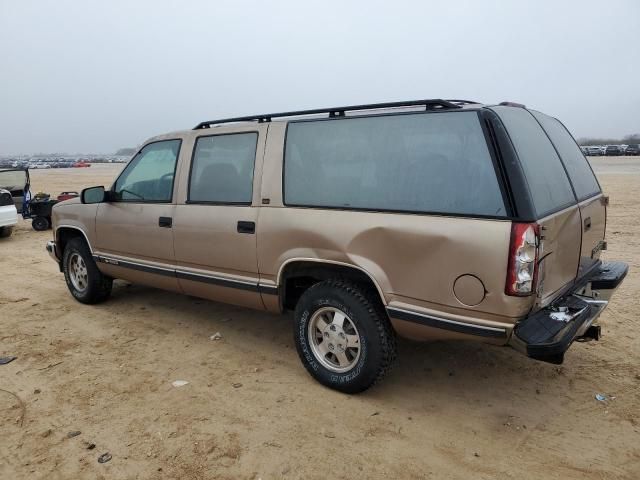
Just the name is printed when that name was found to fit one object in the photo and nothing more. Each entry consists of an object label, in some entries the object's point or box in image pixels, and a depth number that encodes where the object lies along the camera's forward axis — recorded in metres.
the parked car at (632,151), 58.97
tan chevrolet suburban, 2.69
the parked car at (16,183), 11.92
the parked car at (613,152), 58.54
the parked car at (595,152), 60.38
